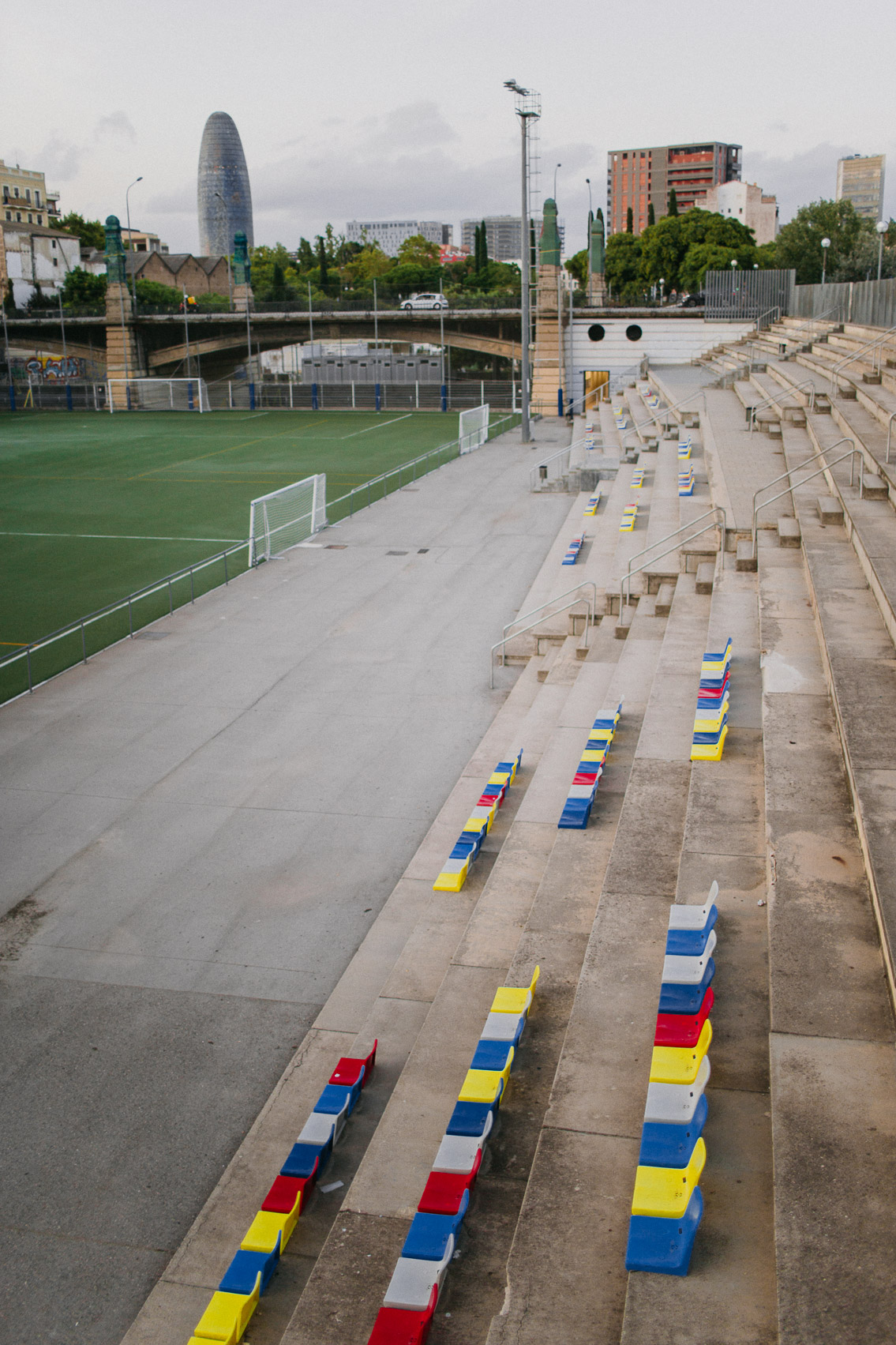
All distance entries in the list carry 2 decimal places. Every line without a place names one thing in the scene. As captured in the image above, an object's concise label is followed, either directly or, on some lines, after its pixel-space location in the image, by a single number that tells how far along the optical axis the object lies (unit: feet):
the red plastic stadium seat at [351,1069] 24.91
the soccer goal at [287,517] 91.35
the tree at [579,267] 346.29
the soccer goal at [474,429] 154.81
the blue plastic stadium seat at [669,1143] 17.33
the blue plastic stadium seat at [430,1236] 17.66
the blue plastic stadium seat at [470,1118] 20.44
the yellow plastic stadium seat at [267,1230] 20.58
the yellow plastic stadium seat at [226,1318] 18.56
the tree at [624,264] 321.73
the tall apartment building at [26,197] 464.24
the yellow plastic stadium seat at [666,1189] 16.39
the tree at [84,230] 491.72
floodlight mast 148.36
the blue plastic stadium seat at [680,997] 20.98
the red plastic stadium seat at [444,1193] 18.72
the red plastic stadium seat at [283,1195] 21.30
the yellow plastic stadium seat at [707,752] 32.91
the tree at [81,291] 346.54
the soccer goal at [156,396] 241.35
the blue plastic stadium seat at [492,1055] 22.25
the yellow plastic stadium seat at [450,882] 35.37
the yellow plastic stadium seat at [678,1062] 19.04
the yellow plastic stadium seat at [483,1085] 21.33
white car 268.62
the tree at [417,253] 536.01
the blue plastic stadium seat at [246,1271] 19.54
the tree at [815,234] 232.12
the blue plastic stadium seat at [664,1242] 15.74
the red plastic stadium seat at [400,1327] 16.12
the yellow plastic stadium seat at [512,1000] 24.02
